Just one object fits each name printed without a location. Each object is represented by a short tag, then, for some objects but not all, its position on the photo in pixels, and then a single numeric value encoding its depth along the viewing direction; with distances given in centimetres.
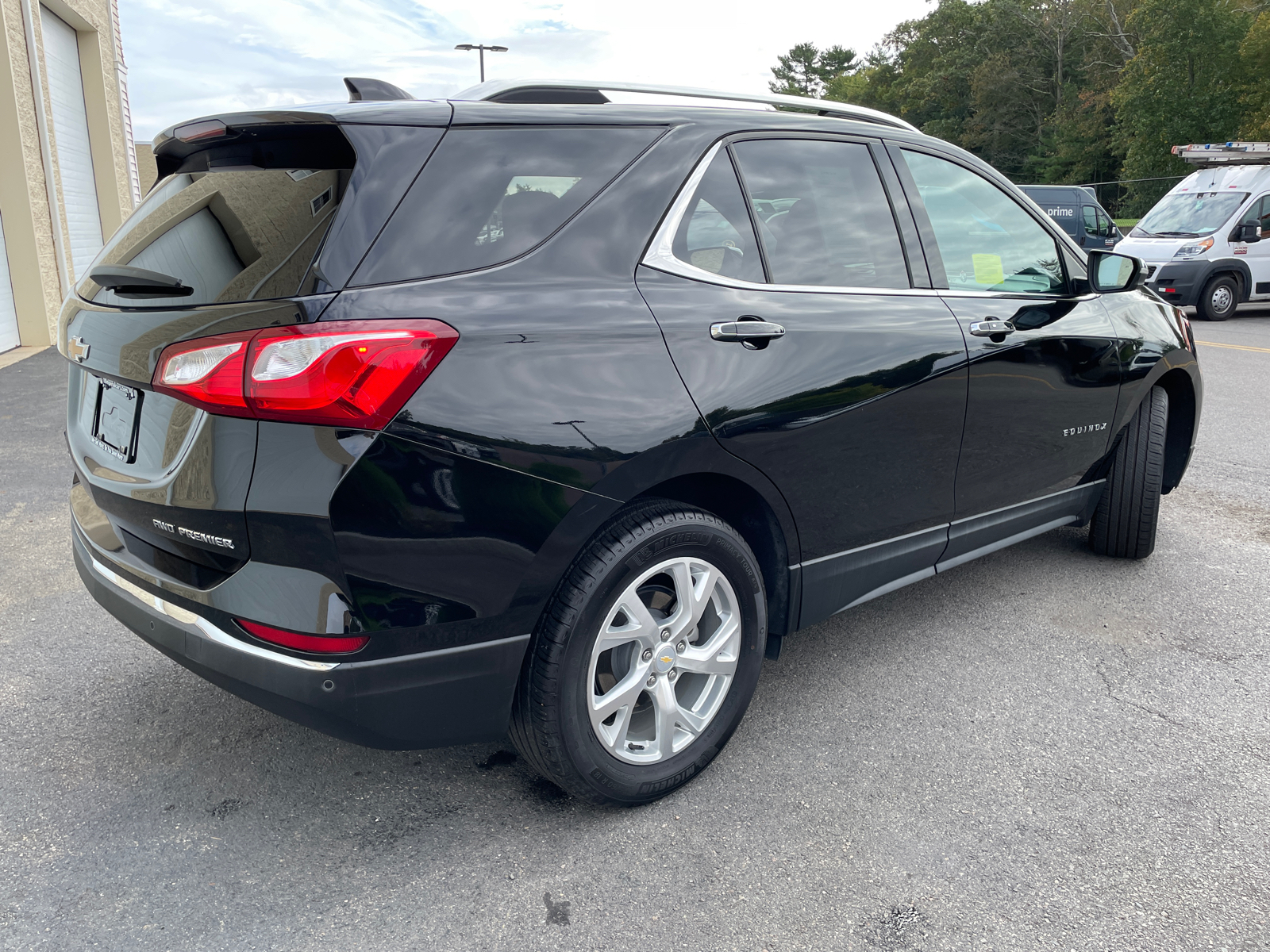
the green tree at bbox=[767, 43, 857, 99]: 9506
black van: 1875
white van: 1400
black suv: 189
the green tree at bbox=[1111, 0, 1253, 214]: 3650
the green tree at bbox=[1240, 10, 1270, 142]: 3378
